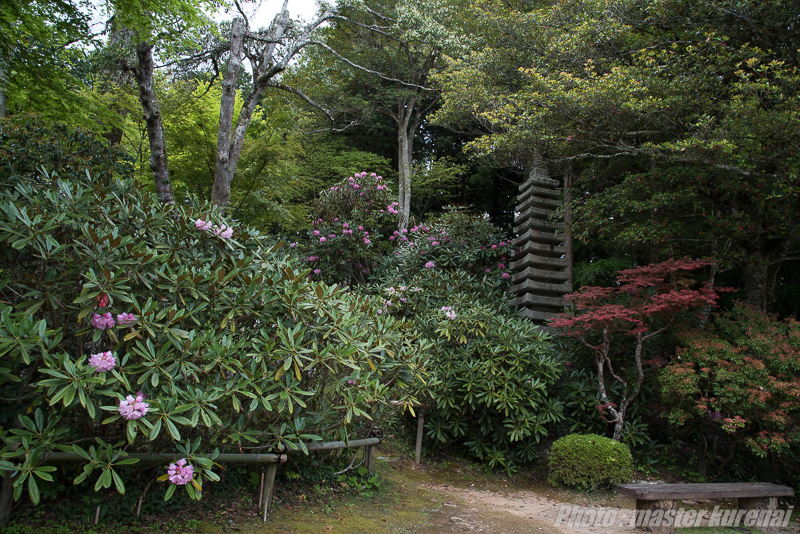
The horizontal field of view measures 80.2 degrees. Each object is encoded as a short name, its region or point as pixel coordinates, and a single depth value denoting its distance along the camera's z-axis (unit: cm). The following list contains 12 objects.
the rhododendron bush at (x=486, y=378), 515
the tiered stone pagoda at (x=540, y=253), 682
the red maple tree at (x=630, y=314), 491
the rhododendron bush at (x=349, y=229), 891
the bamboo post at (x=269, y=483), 313
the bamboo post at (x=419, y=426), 529
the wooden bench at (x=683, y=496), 348
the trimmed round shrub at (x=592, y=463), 459
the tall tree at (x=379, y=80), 1332
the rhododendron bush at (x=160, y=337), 237
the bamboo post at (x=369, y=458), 412
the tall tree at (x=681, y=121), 481
